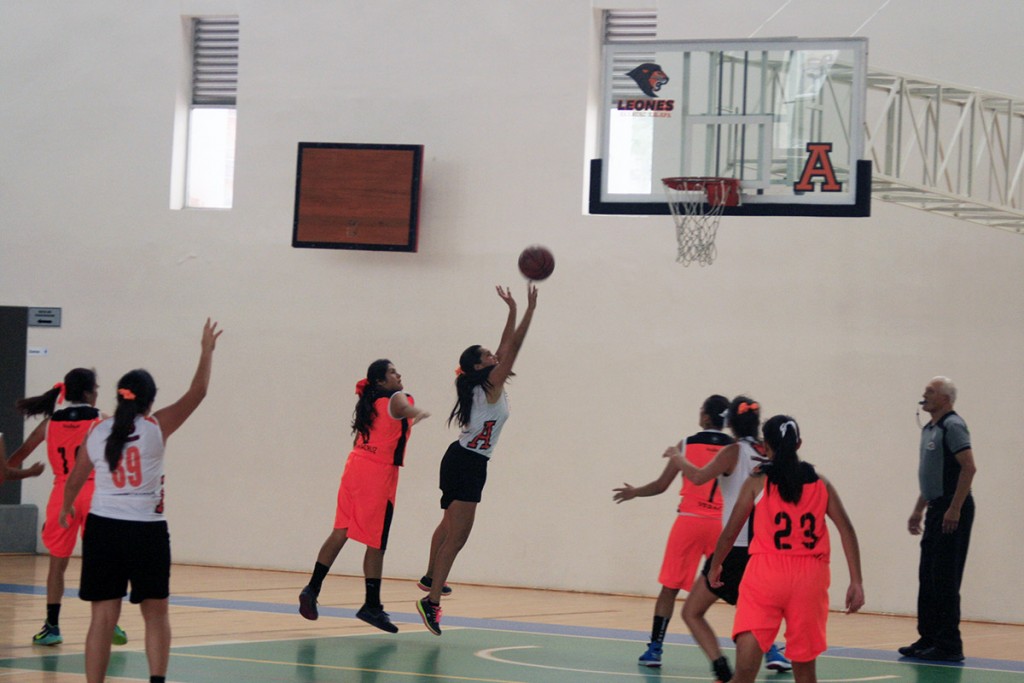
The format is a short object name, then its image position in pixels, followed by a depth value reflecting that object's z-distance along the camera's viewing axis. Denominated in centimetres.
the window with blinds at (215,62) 2245
